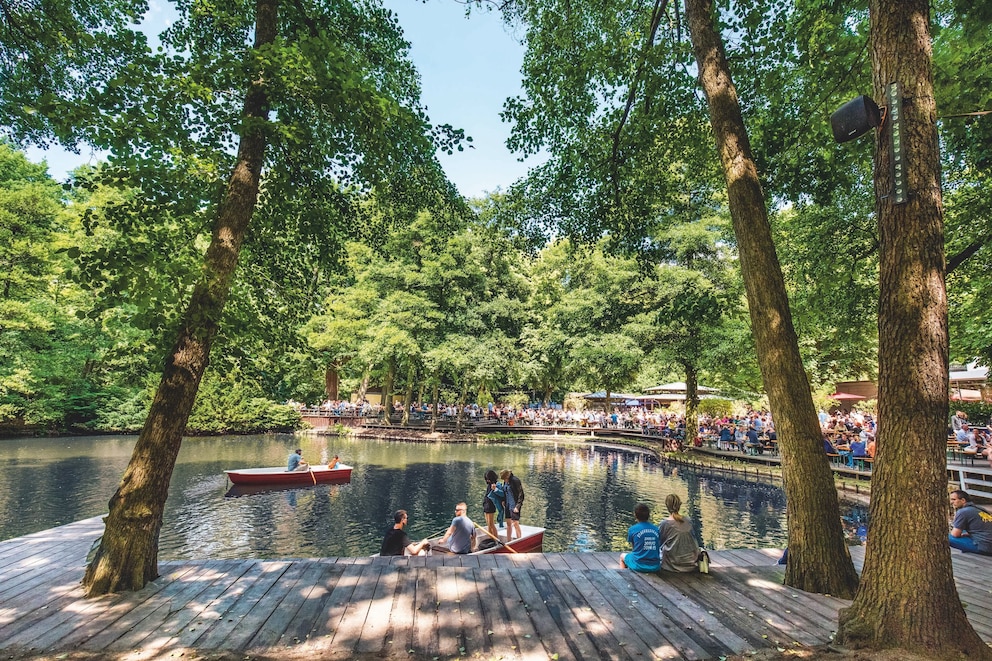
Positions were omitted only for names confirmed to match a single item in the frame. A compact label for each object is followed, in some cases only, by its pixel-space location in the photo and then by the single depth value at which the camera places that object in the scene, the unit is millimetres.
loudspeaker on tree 3537
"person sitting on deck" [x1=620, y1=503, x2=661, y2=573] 5500
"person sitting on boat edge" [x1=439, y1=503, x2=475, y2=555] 7652
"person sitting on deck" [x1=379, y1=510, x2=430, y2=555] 7375
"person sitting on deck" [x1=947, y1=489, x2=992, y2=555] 6559
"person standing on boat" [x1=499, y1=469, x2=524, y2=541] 9177
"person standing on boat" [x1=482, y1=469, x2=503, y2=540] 9094
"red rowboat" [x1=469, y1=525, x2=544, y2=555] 8555
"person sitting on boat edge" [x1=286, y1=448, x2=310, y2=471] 15609
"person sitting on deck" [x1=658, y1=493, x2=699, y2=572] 5398
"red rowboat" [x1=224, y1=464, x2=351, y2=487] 15242
